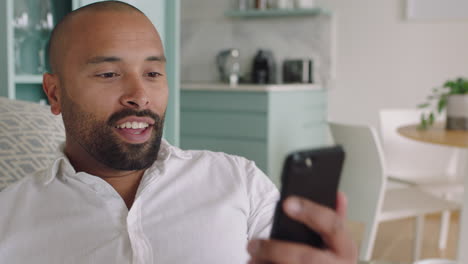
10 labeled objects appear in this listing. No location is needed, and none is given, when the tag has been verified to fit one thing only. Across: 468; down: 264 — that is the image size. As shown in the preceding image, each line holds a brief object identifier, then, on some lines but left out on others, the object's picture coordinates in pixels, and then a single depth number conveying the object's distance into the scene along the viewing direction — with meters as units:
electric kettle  4.10
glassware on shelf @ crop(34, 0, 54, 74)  1.96
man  0.87
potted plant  2.50
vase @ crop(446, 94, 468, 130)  2.50
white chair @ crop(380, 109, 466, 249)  3.20
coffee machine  3.97
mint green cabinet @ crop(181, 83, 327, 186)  3.39
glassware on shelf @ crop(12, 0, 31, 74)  1.88
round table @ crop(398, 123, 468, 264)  2.14
